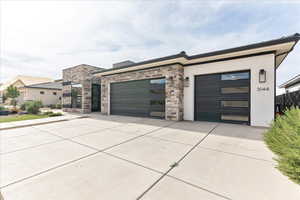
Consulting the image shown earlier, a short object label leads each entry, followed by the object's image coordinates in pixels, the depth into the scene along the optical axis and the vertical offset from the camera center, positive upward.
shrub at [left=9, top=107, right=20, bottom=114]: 11.00 -1.07
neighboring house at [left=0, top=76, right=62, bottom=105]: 16.67 +0.85
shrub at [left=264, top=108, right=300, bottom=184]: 1.73 -0.78
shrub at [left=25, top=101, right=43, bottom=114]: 10.37 -0.81
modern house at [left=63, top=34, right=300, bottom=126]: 5.22 +0.80
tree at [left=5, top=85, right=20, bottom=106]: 14.21 +0.76
